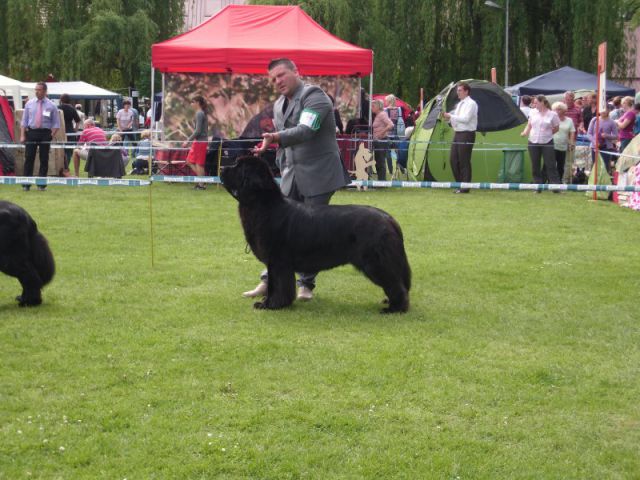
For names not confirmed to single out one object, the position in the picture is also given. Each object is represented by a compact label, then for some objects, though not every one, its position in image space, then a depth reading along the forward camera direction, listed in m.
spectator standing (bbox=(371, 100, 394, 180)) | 16.66
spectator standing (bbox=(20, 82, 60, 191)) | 14.82
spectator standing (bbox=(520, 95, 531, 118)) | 19.81
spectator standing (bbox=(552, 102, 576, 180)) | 16.19
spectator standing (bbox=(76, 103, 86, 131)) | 21.21
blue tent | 25.09
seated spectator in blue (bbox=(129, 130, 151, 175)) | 19.37
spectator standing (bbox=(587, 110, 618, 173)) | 16.73
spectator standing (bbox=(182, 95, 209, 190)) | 15.34
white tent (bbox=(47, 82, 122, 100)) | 31.70
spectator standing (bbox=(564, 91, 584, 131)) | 18.89
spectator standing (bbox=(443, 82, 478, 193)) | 15.27
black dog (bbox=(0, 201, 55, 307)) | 6.22
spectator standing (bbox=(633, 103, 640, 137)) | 16.19
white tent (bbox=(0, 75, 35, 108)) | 23.56
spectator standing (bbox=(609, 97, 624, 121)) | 19.30
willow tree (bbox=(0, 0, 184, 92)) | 32.77
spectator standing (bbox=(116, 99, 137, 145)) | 23.31
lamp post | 28.58
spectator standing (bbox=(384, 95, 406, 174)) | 20.58
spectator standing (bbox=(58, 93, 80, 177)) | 17.88
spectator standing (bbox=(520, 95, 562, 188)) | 15.53
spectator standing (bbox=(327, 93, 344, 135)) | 15.37
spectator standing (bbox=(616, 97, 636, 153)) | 16.19
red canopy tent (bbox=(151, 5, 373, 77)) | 15.95
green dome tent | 16.97
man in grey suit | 6.58
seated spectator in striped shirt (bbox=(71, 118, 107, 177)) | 17.12
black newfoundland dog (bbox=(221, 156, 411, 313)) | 6.38
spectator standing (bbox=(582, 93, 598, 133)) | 19.78
